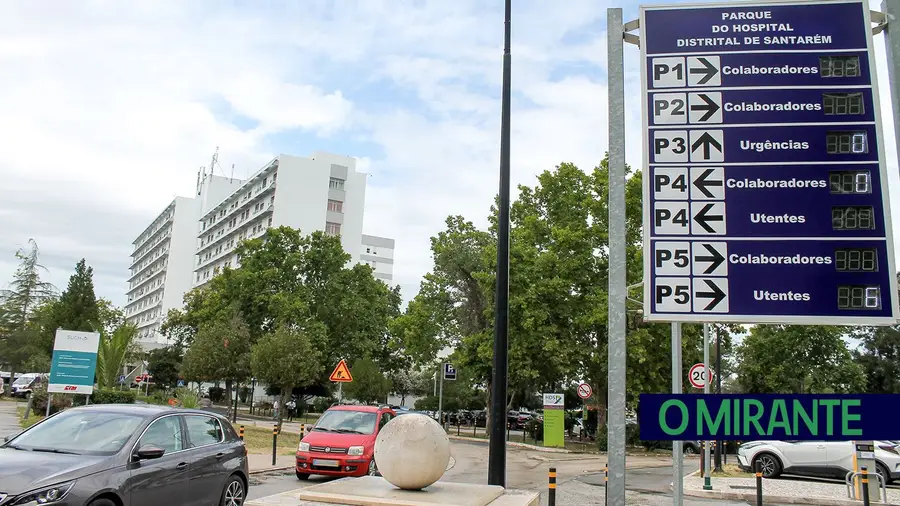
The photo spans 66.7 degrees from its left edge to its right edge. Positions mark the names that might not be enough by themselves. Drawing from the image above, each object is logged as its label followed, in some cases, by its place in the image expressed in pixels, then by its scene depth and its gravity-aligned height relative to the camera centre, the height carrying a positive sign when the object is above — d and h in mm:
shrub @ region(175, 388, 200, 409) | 25594 -994
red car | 14141 -1422
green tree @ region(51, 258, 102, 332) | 44125 +4055
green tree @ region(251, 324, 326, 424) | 31891 +846
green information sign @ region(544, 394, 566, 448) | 30641 -1460
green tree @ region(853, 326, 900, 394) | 53469 +3580
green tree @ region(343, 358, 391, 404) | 43469 -143
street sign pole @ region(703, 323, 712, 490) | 16109 +270
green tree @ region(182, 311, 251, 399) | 34906 +978
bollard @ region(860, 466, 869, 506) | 12023 -1477
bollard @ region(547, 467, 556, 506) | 9828 -1430
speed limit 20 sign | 18922 +532
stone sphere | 7604 -771
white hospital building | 75938 +19253
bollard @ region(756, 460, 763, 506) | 11852 -1530
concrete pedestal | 7011 -1208
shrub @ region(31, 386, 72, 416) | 25172 -1273
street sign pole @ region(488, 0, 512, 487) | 9500 +296
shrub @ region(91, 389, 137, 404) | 26250 -1054
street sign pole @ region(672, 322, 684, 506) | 8445 -962
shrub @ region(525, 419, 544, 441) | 33672 -2029
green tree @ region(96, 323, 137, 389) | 29469 +575
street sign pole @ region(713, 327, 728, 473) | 20616 +308
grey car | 6758 -999
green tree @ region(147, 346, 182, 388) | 63188 +550
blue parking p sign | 29602 +494
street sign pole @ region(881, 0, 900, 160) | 6648 +3405
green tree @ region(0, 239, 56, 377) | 45969 +3657
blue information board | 6043 +2105
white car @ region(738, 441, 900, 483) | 18719 -1566
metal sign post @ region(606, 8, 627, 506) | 5969 +1150
